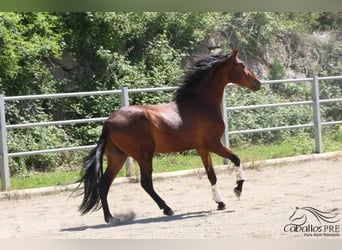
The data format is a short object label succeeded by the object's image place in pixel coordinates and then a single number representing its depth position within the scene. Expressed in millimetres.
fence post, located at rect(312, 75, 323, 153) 18234
